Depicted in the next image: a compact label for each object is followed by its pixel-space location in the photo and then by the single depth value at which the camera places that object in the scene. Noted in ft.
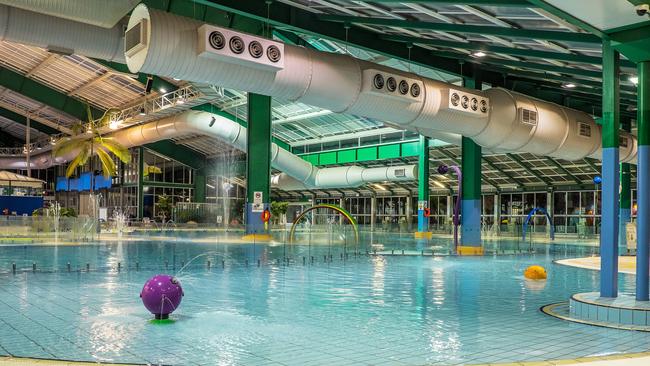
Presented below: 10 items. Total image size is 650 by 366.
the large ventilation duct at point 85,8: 35.78
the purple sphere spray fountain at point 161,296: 25.57
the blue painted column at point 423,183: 111.24
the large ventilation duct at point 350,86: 38.22
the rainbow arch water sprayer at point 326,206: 72.69
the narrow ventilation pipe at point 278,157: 118.73
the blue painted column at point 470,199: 68.13
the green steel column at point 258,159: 72.69
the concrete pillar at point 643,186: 28.78
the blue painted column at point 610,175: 29.22
